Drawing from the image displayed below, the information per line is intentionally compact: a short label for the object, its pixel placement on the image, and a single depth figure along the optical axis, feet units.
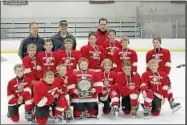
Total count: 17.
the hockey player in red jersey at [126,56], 16.69
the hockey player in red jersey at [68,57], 15.64
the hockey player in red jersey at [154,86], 14.76
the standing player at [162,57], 16.69
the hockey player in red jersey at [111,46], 17.31
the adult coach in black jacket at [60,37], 16.96
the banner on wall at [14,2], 41.46
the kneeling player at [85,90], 14.44
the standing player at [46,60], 15.55
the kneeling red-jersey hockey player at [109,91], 14.69
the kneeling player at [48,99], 13.62
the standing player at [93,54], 16.65
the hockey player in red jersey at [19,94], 14.02
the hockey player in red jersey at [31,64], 15.22
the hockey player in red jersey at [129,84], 14.73
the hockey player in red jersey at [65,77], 14.32
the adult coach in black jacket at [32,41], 16.47
